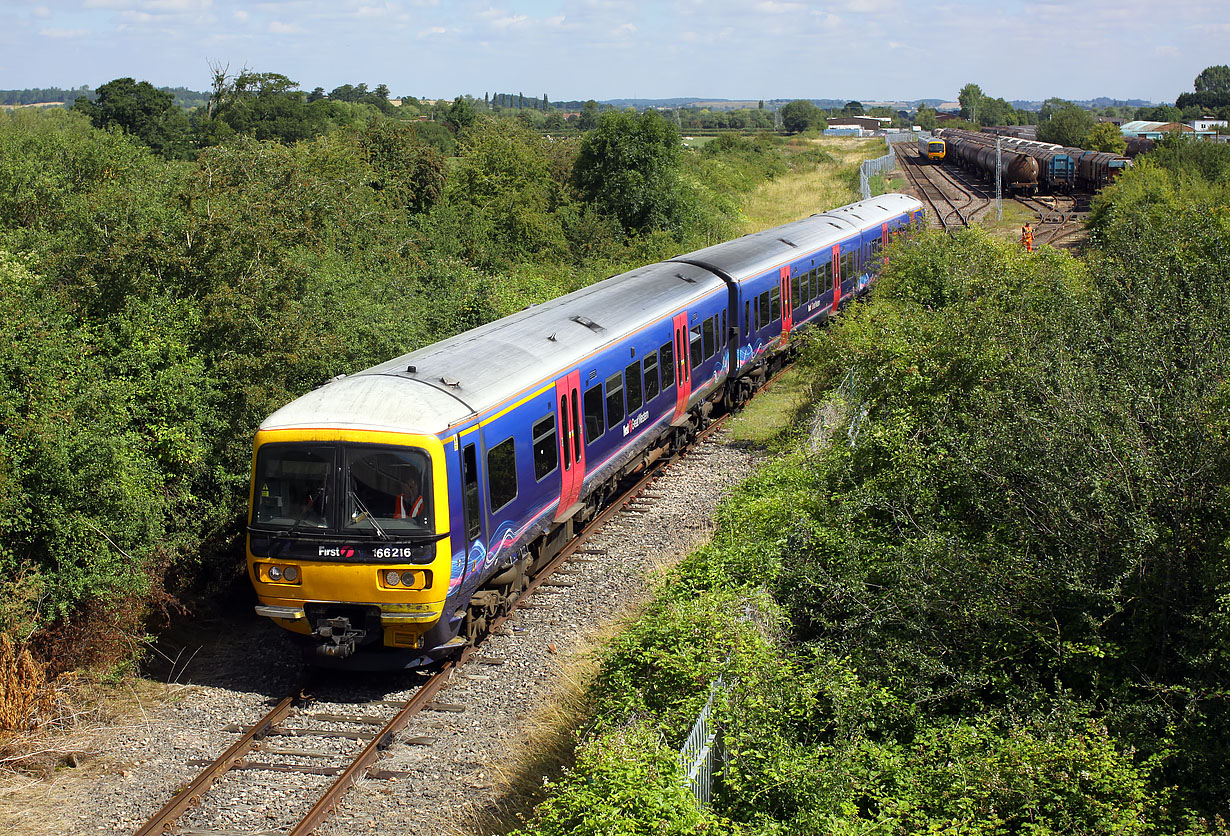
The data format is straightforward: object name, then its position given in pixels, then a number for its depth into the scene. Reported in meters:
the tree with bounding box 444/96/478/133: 88.97
